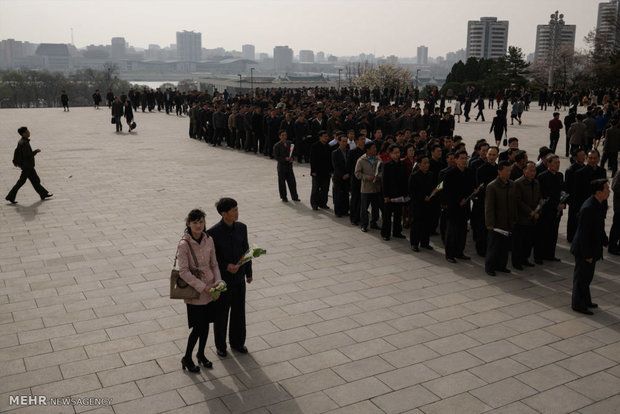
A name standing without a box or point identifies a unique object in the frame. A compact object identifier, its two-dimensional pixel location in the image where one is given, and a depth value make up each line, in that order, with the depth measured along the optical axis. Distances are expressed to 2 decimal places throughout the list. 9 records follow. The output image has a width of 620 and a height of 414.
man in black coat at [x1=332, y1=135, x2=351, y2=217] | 11.77
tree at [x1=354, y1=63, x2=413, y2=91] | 79.19
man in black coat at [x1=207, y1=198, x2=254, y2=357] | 5.71
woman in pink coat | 5.32
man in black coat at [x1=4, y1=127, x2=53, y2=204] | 12.89
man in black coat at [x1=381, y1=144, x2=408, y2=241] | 10.04
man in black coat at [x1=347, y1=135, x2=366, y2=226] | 11.43
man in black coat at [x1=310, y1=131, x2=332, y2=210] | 12.38
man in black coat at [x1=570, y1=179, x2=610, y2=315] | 6.94
